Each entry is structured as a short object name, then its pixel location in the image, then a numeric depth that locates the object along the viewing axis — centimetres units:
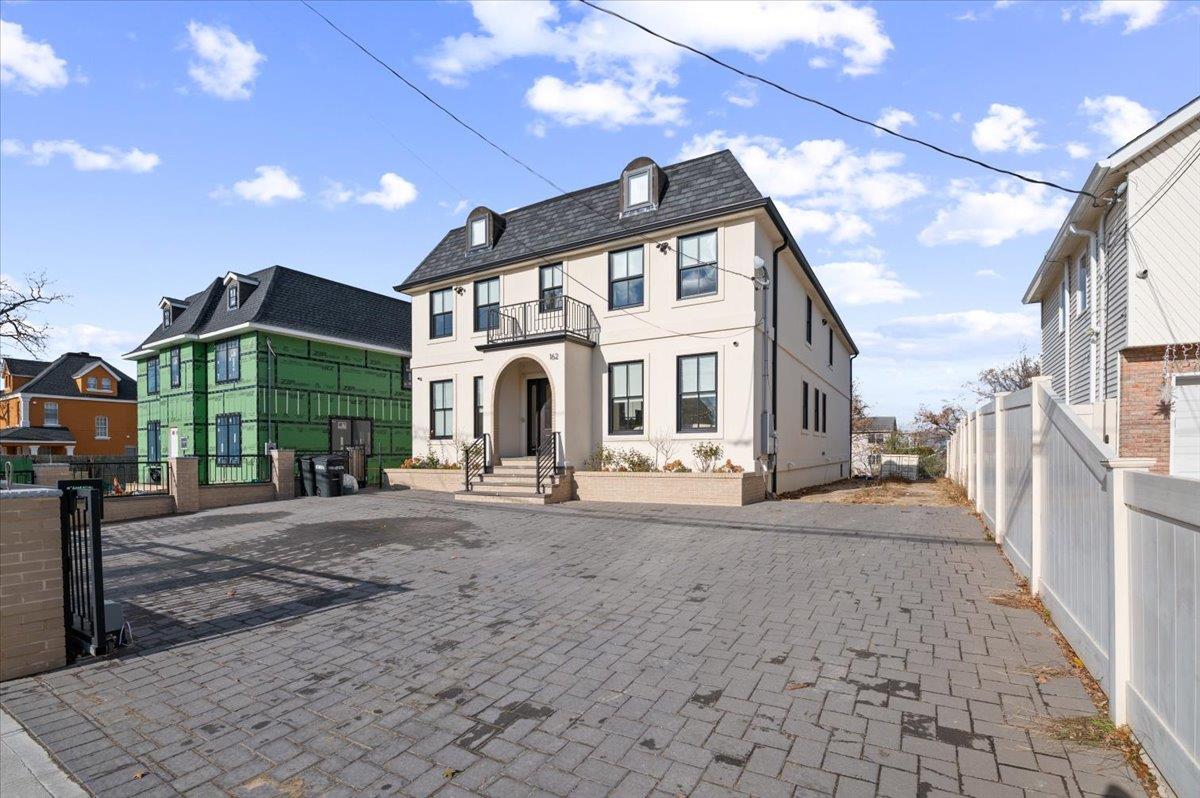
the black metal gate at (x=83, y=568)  445
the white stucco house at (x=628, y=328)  1380
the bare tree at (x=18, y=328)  2533
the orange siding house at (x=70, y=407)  3575
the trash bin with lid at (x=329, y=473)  1625
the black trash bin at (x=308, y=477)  1658
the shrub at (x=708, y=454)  1358
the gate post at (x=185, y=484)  1363
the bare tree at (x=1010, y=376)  3347
